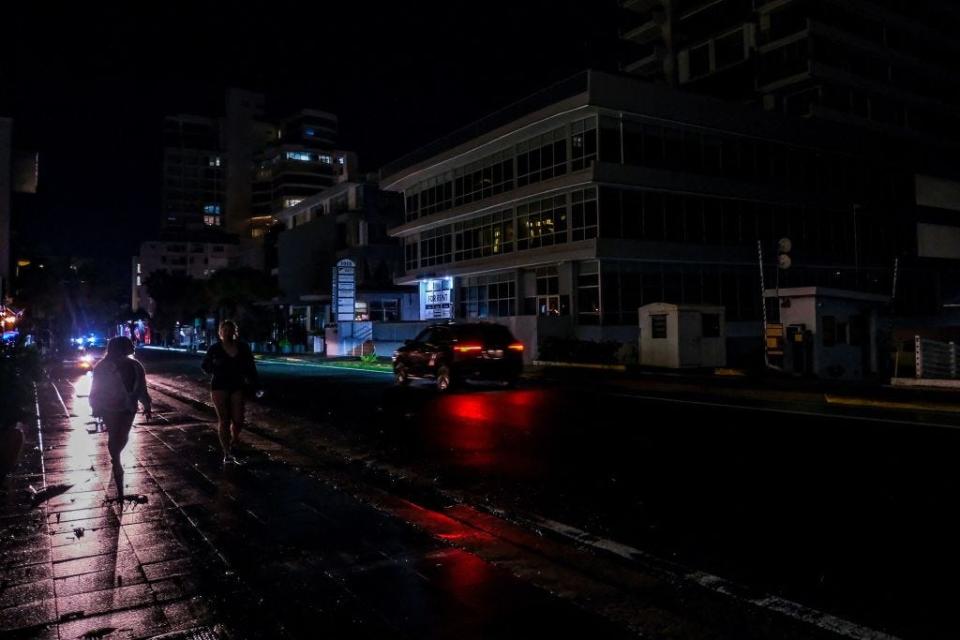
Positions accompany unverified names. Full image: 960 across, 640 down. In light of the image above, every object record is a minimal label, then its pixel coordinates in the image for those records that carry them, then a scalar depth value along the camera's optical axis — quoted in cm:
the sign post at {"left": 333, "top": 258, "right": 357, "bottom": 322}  4422
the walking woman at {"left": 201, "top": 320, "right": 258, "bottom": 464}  926
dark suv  1905
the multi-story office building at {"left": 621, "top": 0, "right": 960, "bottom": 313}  5341
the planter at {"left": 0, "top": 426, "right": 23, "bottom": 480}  706
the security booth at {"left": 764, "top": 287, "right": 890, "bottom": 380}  2323
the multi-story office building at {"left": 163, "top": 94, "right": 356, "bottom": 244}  12006
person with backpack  726
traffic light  2156
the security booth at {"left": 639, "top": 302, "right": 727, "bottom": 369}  2581
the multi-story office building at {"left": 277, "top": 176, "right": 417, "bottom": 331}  5784
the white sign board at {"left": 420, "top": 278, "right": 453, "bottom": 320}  4875
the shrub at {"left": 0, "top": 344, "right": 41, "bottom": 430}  1223
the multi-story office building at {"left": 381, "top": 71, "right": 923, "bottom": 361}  3662
